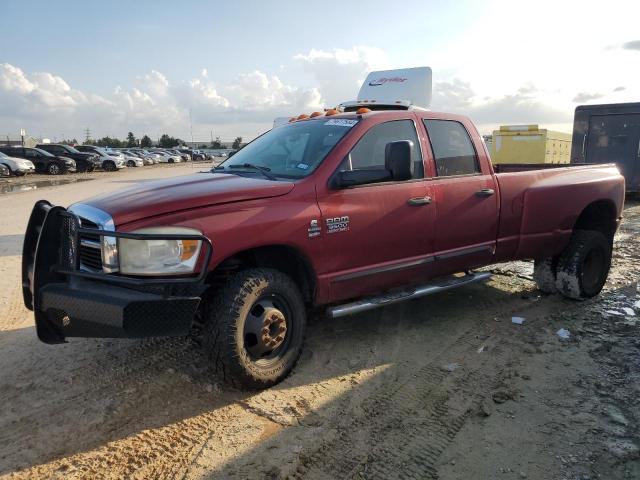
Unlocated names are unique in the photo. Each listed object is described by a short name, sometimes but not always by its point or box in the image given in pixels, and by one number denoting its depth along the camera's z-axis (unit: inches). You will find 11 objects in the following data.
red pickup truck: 116.7
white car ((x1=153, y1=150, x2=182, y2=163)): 2100.8
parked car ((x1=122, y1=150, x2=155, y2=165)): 1880.7
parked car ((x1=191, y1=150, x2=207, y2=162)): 2400.1
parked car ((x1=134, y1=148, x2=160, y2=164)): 1986.5
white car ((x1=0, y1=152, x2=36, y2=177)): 1045.5
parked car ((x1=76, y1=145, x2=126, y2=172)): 1439.5
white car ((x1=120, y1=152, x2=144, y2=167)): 1703.2
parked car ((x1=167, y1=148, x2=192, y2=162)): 2295.3
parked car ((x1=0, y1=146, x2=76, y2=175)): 1197.1
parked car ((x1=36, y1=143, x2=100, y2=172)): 1339.8
